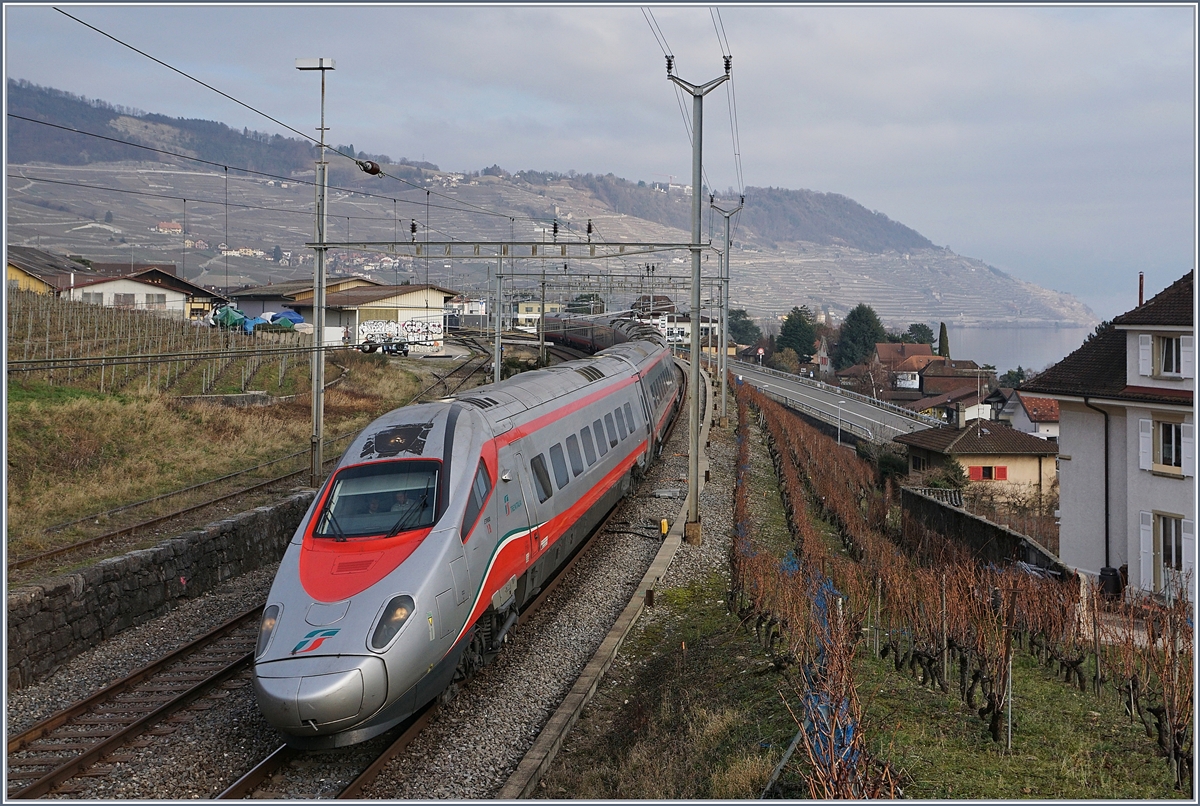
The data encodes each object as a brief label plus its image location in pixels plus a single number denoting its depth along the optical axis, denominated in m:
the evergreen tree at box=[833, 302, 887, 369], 134.88
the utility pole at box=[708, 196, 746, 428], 41.22
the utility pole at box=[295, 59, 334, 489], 21.83
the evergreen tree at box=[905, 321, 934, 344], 152.75
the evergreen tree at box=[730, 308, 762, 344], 177.38
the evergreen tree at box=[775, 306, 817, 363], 137.00
